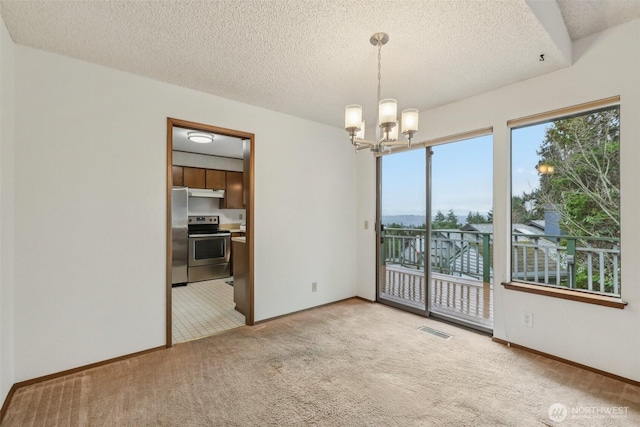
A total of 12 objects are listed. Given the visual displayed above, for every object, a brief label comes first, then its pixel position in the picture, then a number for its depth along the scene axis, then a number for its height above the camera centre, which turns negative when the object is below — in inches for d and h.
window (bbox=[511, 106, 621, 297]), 93.0 +6.8
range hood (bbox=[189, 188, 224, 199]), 222.1 +17.2
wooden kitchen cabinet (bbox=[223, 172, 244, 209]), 242.8 +19.8
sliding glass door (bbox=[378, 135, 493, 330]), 132.3 -7.3
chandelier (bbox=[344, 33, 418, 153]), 73.0 +24.8
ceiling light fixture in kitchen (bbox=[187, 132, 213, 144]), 166.5 +46.7
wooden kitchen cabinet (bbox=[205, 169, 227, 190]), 230.4 +28.8
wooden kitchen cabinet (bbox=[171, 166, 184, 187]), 211.8 +28.6
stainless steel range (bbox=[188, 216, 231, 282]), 208.4 -27.0
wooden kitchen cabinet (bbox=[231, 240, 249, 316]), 133.8 -30.4
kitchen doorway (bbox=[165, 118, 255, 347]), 118.4 -5.2
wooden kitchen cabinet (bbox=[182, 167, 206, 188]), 218.1 +28.7
